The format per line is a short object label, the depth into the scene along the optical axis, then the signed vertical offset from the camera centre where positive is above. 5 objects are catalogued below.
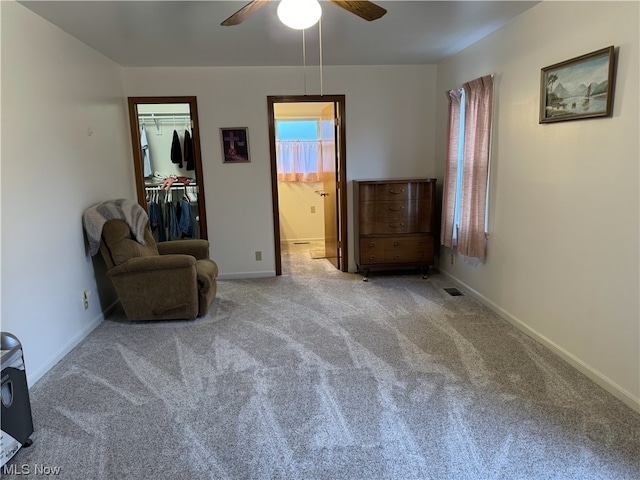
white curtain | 6.36 +0.05
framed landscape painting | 2.20 +0.40
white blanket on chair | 3.19 -0.39
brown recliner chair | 3.27 -0.89
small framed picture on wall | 4.44 +0.23
